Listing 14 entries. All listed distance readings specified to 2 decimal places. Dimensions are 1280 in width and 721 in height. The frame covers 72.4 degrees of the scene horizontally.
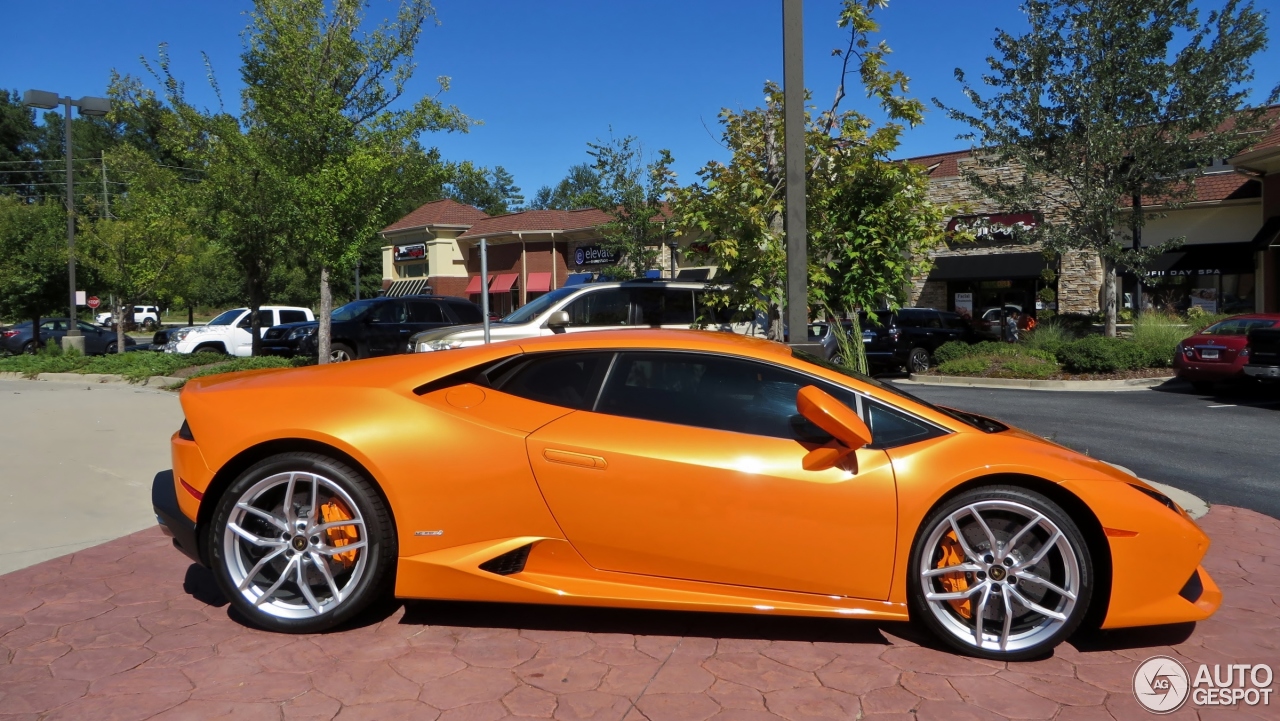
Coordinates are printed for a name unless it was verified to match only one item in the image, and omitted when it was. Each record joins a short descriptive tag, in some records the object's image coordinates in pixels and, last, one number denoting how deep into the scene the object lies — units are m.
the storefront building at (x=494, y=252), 38.38
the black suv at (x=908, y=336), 18.44
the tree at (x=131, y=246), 19.08
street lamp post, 18.76
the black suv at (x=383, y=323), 16.70
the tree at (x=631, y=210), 18.22
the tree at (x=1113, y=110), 18.92
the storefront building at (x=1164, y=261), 24.58
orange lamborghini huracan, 3.47
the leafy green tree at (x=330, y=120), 14.00
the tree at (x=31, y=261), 24.73
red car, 13.45
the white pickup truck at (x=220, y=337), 22.83
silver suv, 11.09
